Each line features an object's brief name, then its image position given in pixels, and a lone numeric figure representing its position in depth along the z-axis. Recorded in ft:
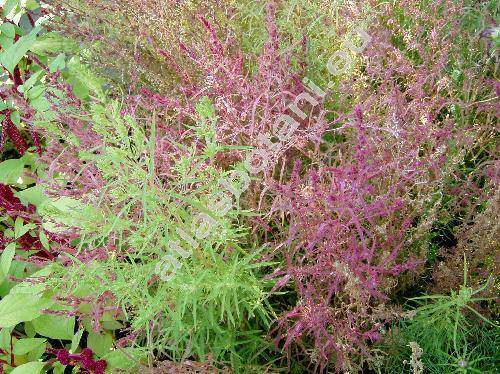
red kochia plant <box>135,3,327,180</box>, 4.74
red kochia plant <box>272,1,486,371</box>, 4.39
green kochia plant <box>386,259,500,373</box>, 4.57
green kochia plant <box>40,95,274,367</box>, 3.95
